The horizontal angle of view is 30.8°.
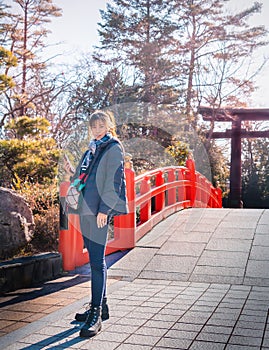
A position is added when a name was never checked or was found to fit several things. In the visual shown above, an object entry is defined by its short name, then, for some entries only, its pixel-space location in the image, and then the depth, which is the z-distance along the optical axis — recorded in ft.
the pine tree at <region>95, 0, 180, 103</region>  62.28
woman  11.73
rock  19.58
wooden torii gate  55.67
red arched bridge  19.19
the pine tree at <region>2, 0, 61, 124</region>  58.65
